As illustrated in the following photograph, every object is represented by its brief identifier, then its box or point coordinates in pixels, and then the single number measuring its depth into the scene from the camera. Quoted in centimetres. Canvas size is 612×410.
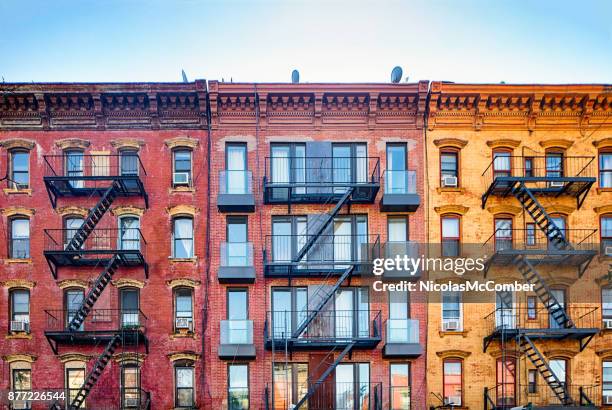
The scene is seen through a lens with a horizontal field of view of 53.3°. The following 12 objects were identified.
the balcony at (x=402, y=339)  2178
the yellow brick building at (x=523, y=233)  2209
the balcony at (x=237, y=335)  2175
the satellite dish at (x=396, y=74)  2558
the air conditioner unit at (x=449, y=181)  2308
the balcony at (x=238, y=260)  2222
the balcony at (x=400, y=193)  2245
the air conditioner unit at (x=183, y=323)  2227
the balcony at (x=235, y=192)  2245
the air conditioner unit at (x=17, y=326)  2220
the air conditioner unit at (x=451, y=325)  2233
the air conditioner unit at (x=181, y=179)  2298
